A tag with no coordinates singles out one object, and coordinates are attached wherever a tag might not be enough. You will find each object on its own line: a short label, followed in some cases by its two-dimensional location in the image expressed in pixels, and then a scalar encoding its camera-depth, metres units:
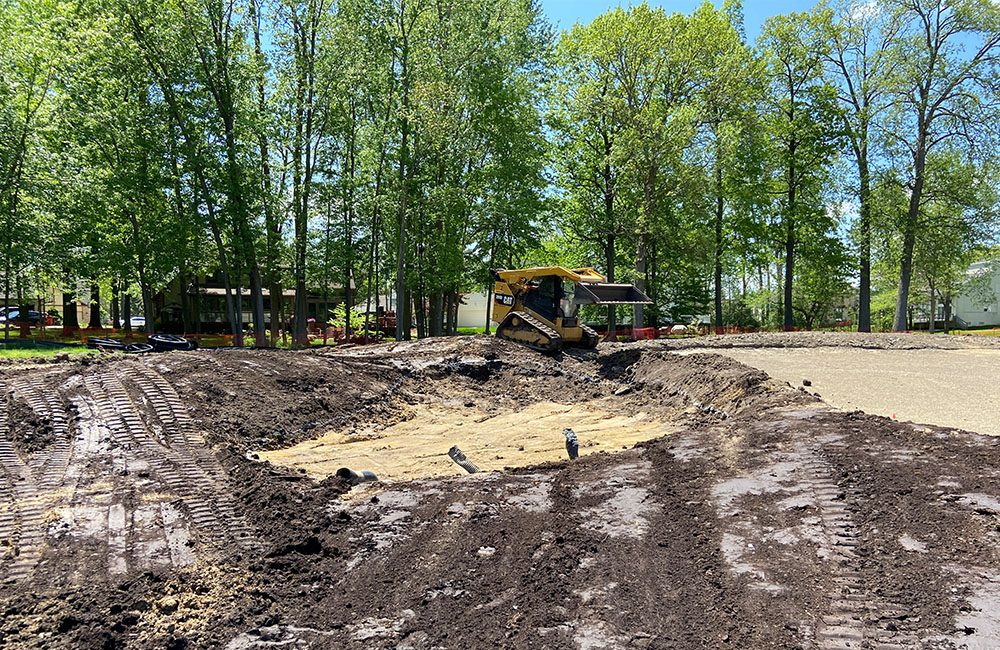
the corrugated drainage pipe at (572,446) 7.37
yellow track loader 14.72
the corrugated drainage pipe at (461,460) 6.79
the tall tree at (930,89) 25.52
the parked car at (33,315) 43.39
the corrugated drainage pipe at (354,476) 6.00
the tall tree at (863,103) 28.09
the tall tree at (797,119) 29.39
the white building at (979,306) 43.59
